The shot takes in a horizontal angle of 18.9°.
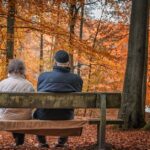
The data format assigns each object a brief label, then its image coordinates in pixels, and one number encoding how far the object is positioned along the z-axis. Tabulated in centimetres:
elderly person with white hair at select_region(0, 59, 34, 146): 738
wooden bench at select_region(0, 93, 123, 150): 684
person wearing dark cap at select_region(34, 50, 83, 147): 712
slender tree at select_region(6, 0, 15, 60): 1638
